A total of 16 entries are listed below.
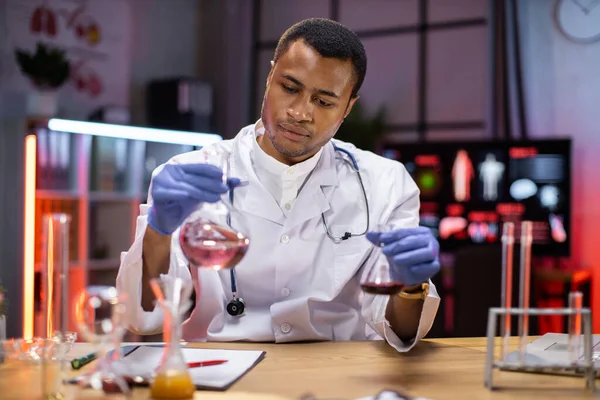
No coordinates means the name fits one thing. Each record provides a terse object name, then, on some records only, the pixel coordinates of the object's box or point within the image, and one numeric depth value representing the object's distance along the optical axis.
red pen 1.32
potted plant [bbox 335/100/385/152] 5.09
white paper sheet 1.22
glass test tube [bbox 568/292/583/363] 1.23
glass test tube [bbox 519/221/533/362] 1.20
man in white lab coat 1.64
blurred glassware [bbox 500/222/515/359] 1.15
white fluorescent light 3.83
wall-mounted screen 4.39
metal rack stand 1.21
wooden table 1.18
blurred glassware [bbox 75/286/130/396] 1.07
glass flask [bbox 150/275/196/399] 1.11
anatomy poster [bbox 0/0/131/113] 4.48
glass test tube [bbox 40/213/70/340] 1.10
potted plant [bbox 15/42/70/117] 3.92
